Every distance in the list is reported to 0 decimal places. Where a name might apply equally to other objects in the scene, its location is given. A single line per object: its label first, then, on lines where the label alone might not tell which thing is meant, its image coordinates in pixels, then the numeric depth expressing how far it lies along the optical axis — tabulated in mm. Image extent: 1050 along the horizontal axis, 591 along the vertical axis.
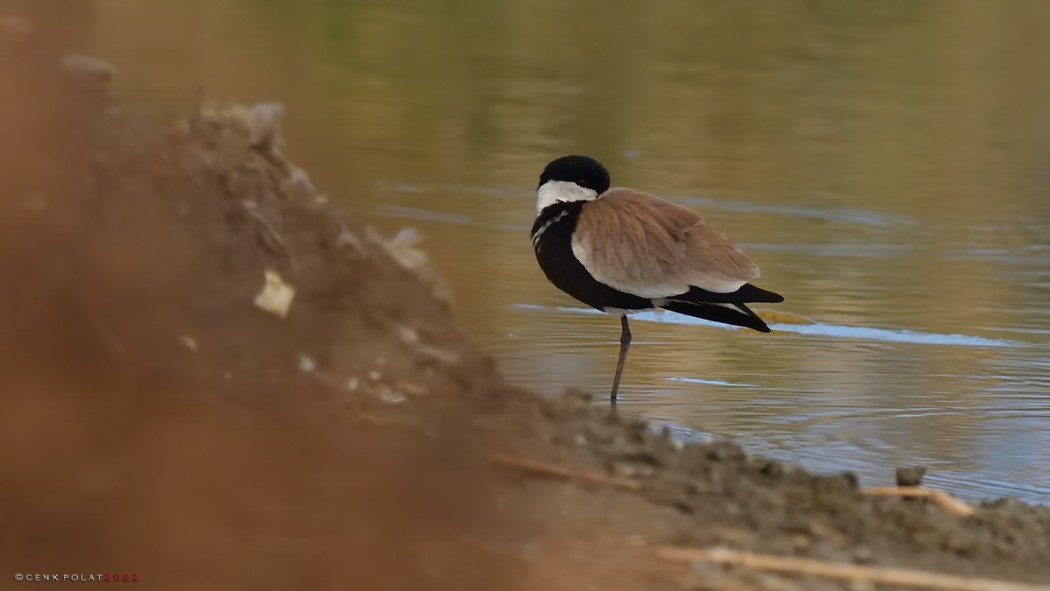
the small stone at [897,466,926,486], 10977
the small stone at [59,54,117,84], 6480
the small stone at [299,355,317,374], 8969
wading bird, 14000
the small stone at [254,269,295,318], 9047
